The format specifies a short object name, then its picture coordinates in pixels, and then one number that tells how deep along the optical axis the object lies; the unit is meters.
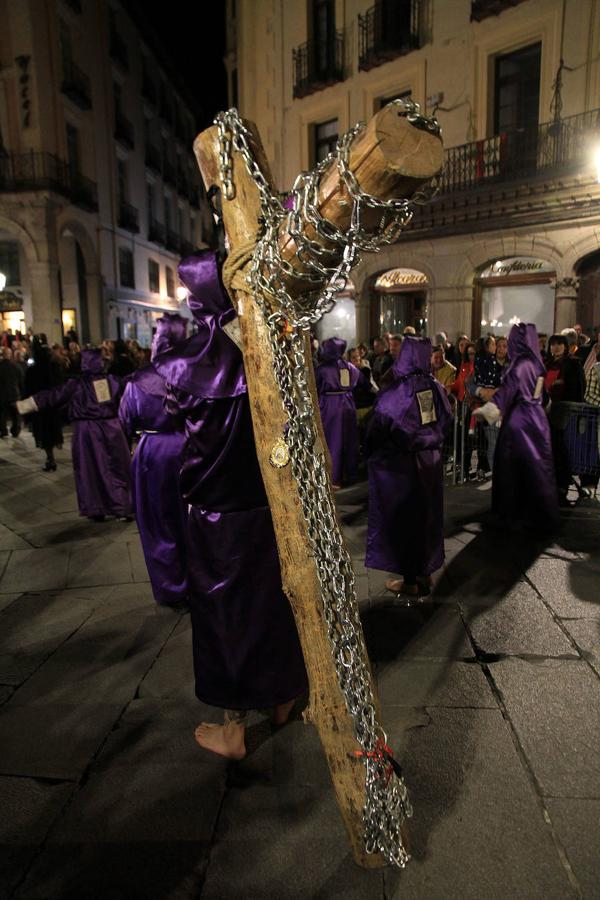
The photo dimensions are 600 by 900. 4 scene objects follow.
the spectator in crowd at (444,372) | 8.48
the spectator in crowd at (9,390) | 11.67
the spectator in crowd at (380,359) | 9.59
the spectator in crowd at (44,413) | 8.58
